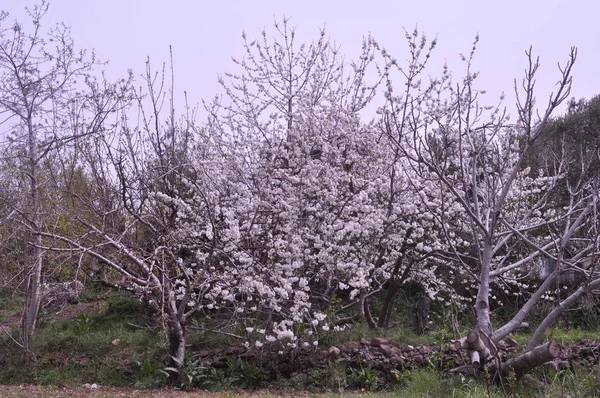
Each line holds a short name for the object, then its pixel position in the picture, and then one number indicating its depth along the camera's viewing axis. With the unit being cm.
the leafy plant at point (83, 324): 835
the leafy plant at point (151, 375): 657
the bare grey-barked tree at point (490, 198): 507
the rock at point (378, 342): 707
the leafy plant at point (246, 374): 676
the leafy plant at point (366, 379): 648
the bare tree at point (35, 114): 788
